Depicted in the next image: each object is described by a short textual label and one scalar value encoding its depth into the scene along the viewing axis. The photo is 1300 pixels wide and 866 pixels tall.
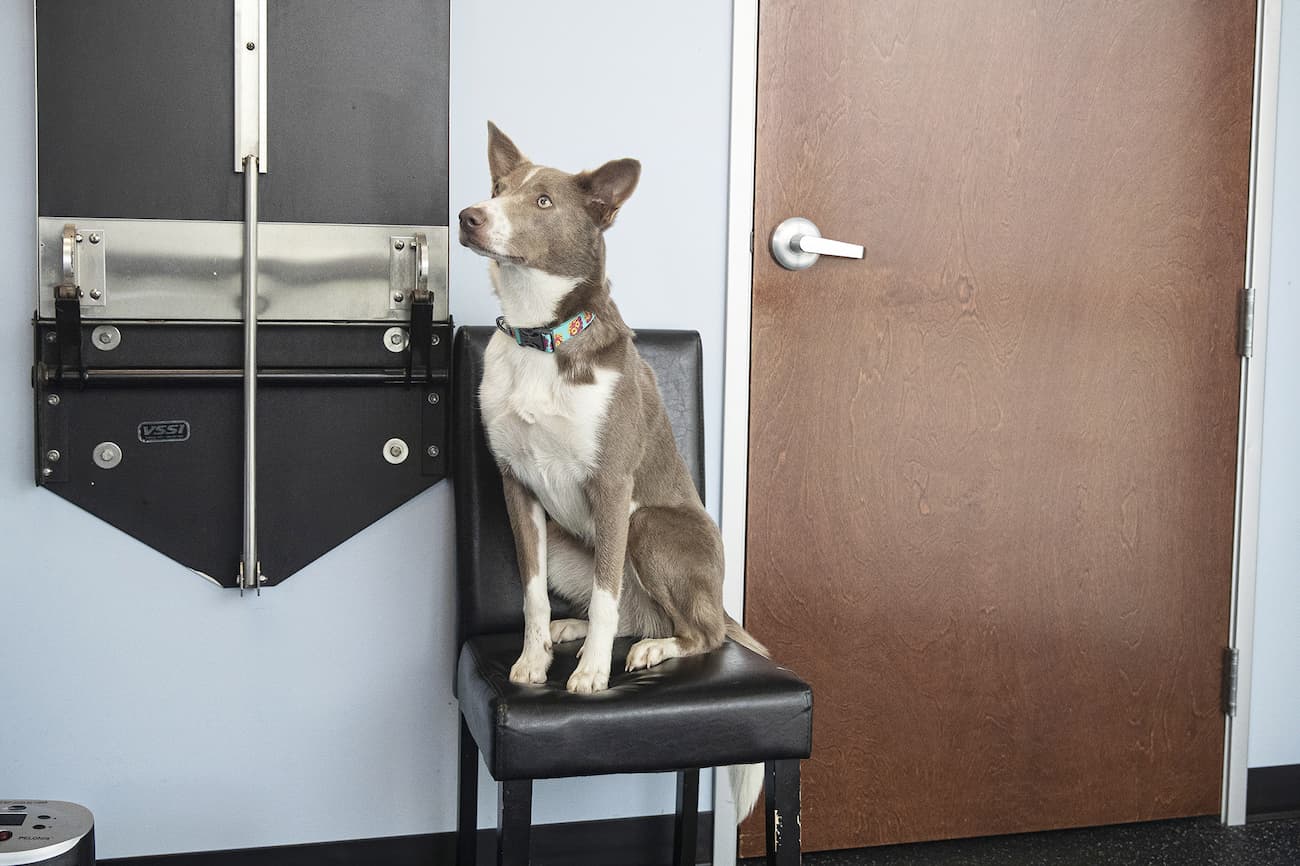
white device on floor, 1.58
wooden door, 2.24
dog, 1.67
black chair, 1.58
